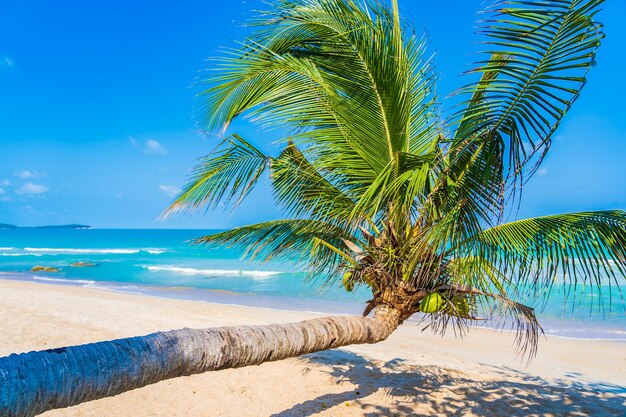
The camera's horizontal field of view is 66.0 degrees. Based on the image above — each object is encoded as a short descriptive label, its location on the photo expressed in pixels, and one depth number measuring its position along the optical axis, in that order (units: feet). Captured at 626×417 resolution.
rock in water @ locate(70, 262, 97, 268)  118.62
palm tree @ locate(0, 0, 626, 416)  8.43
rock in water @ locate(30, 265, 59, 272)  102.58
